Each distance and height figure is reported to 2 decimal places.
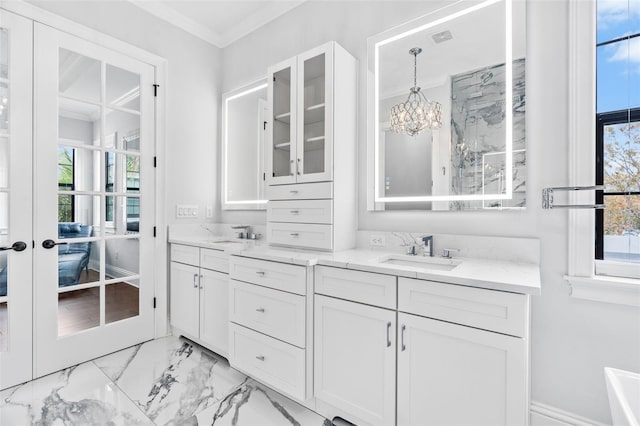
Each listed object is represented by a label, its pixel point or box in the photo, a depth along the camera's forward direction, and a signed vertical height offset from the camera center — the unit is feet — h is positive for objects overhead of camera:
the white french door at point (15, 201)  6.42 +0.24
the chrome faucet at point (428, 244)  5.82 -0.61
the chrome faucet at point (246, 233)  9.21 -0.63
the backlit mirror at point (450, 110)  5.31 +2.00
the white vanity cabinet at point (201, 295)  7.24 -2.13
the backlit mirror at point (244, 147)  9.32 +2.11
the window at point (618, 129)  4.50 +1.27
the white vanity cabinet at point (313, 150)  6.41 +1.39
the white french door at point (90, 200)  6.93 +0.30
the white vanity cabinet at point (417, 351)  3.71 -1.95
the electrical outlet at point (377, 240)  6.57 -0.61
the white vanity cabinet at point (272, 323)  5.41 -2.14
